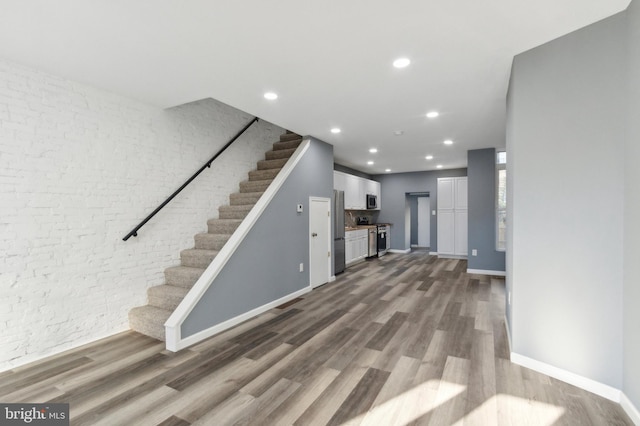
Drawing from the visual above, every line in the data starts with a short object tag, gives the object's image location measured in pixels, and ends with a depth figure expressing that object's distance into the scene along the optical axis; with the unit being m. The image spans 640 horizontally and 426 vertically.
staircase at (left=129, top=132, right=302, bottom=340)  3.36
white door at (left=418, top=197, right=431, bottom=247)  10.78
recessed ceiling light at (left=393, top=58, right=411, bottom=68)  2.60
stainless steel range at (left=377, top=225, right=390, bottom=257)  8.91
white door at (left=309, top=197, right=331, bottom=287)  5.25
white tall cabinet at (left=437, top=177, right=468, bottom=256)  8.20
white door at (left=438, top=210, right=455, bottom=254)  8.34
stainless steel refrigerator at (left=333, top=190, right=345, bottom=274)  6.23
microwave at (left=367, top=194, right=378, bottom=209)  8.91
